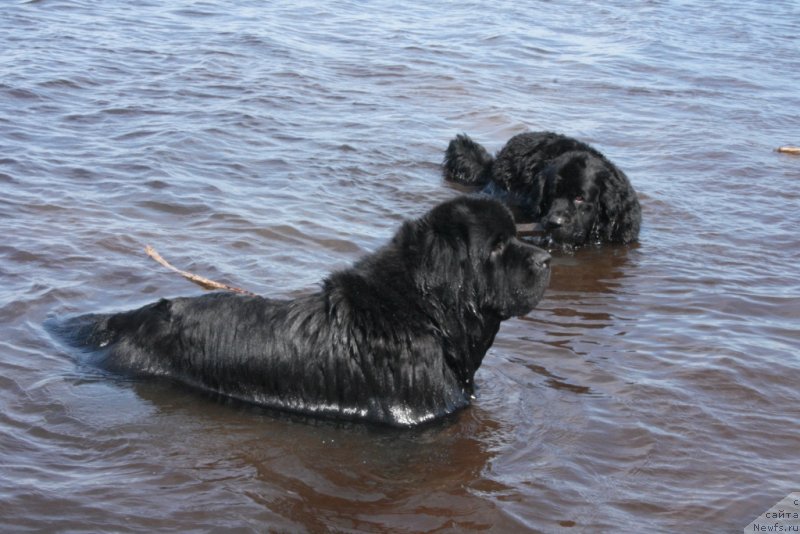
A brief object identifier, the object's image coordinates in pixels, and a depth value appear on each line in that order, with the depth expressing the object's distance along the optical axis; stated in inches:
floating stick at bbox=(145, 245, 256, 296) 270.4
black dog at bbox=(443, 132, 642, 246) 364.2
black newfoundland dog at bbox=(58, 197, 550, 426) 212.7
